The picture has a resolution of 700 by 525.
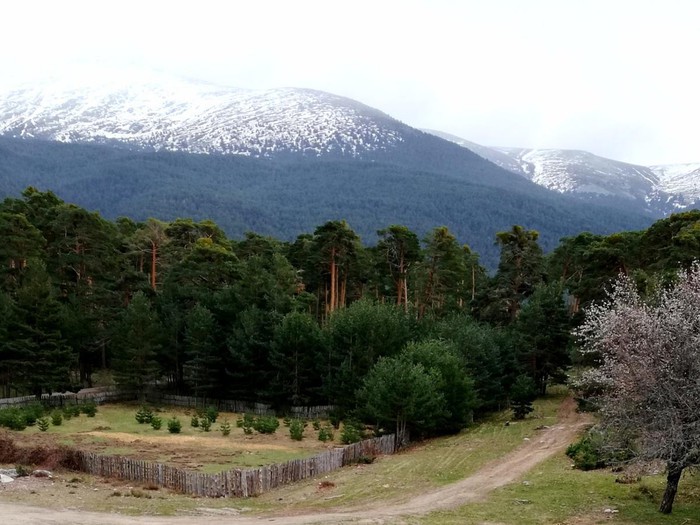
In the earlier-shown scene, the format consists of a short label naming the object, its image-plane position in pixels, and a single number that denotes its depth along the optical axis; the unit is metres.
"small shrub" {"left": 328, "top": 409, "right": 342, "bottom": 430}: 51.66
